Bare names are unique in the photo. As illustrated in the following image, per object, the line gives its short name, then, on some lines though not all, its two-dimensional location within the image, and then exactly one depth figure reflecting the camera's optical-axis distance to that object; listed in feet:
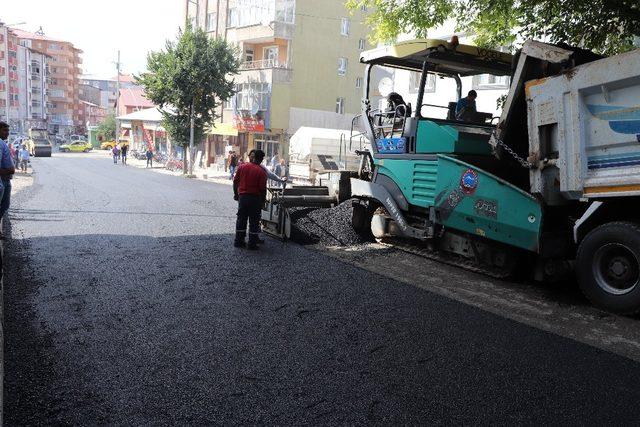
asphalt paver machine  17.07
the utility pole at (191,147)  89.35
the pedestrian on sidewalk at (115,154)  115.85
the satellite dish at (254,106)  102.32
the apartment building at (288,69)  101.45
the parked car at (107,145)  198.39
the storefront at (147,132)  136.36
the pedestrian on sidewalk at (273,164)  73.36
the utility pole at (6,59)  190.70
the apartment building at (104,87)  391.86
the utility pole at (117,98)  146.26
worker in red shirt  26.99
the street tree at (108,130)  217.97
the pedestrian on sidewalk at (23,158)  75.58
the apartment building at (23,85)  236.02
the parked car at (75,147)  175.11
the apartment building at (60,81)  310.04
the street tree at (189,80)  87.20
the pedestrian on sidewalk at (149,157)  111.45
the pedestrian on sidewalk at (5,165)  24.85
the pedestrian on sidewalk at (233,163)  79.87
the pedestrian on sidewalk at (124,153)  114.83
